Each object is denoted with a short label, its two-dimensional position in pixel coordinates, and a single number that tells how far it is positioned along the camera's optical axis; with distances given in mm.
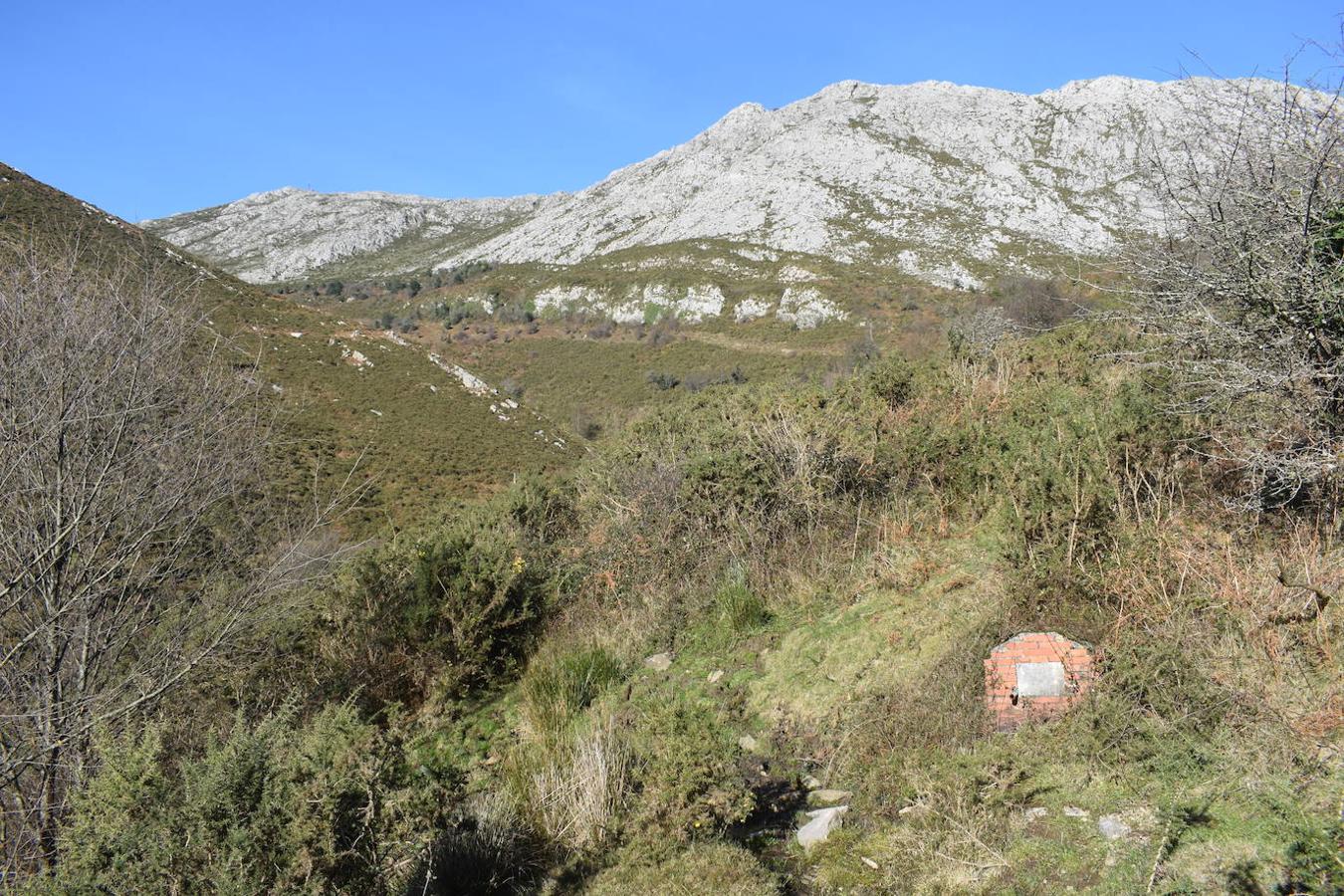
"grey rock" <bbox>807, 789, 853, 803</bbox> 4137
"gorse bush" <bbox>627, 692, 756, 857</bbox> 3717
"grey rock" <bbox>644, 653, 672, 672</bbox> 6463
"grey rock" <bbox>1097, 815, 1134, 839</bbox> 3070
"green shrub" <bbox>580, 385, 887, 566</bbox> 7570
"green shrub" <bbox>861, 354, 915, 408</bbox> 10070
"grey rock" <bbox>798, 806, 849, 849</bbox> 3830
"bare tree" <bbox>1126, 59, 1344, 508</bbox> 4539
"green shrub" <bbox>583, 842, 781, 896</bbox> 3311
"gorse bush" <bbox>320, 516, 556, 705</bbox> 7129
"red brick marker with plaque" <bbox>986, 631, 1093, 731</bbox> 3998
